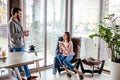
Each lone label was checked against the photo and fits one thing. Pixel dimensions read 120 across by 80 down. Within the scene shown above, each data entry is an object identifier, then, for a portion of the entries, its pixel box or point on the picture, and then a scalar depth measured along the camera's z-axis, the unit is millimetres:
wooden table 2502
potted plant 3766
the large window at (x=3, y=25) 4131
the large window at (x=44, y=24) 4801
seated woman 4367
